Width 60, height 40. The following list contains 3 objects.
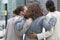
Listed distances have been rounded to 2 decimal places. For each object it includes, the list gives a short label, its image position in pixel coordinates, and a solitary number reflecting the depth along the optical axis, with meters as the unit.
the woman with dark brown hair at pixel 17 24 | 3.13
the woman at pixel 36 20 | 2.99
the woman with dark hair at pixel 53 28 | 3.00
